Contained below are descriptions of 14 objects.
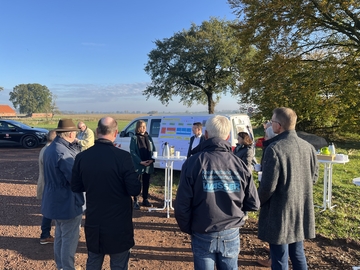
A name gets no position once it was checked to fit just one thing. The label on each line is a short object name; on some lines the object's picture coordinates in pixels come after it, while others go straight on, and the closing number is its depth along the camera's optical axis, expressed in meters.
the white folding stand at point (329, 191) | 6.03
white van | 8.42
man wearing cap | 3.19
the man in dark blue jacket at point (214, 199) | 2.23
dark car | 16.41
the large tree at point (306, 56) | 13.45
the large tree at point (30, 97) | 127.35
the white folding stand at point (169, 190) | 5.78
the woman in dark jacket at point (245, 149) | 4.85
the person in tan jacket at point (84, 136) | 7.37
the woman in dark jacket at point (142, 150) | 5.93
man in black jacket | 2.68
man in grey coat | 2.72
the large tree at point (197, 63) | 27.02
